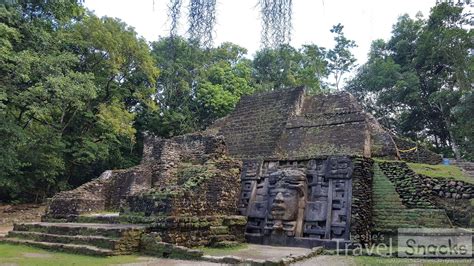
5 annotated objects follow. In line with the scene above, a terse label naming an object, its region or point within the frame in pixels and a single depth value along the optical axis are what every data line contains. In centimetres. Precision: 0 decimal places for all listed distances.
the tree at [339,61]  2915
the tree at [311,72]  2439
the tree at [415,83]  2217
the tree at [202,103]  2369
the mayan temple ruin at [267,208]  852
